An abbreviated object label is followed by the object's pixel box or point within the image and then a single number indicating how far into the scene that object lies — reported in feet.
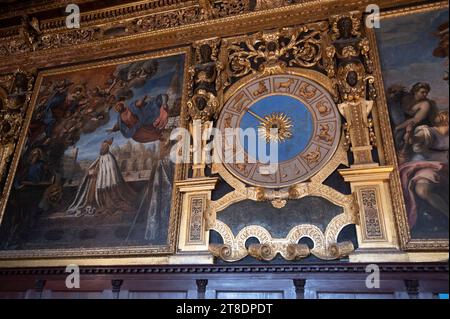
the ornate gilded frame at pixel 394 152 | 14.34
